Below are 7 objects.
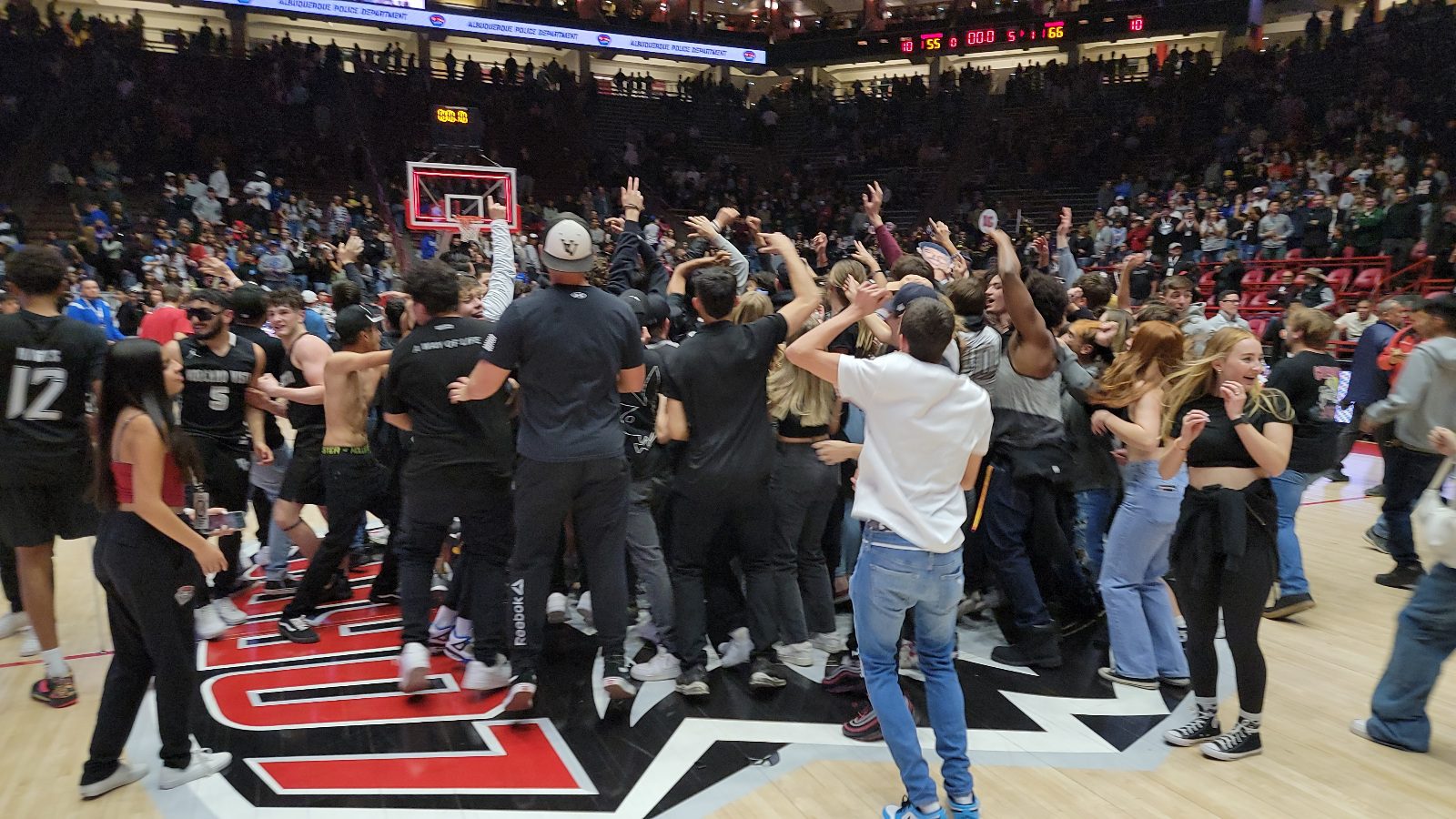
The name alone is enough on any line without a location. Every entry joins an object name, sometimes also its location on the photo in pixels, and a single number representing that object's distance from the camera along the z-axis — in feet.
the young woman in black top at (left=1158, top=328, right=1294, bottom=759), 10.48
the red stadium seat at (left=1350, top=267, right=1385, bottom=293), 40.83
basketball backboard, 49.49
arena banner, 66.08
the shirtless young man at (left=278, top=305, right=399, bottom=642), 14.98
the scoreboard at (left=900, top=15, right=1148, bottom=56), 76.84
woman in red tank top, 9.68
